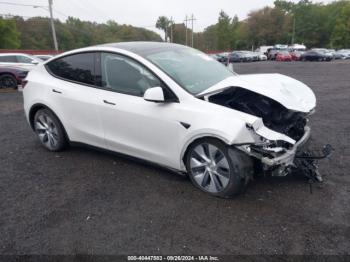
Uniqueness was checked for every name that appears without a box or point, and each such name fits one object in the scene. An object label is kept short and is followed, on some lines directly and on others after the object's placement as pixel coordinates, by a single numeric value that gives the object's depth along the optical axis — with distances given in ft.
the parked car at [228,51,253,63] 135.44
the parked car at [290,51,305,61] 128.08
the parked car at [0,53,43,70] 44.57
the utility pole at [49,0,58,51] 114.97
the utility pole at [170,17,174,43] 309.83
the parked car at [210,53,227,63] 131.25
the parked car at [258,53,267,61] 139.74
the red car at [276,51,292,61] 127.81
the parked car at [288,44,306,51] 160.06
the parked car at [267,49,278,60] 142.82
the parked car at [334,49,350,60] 137.24
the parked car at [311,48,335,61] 121.57
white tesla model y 10.90
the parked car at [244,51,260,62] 136.54
